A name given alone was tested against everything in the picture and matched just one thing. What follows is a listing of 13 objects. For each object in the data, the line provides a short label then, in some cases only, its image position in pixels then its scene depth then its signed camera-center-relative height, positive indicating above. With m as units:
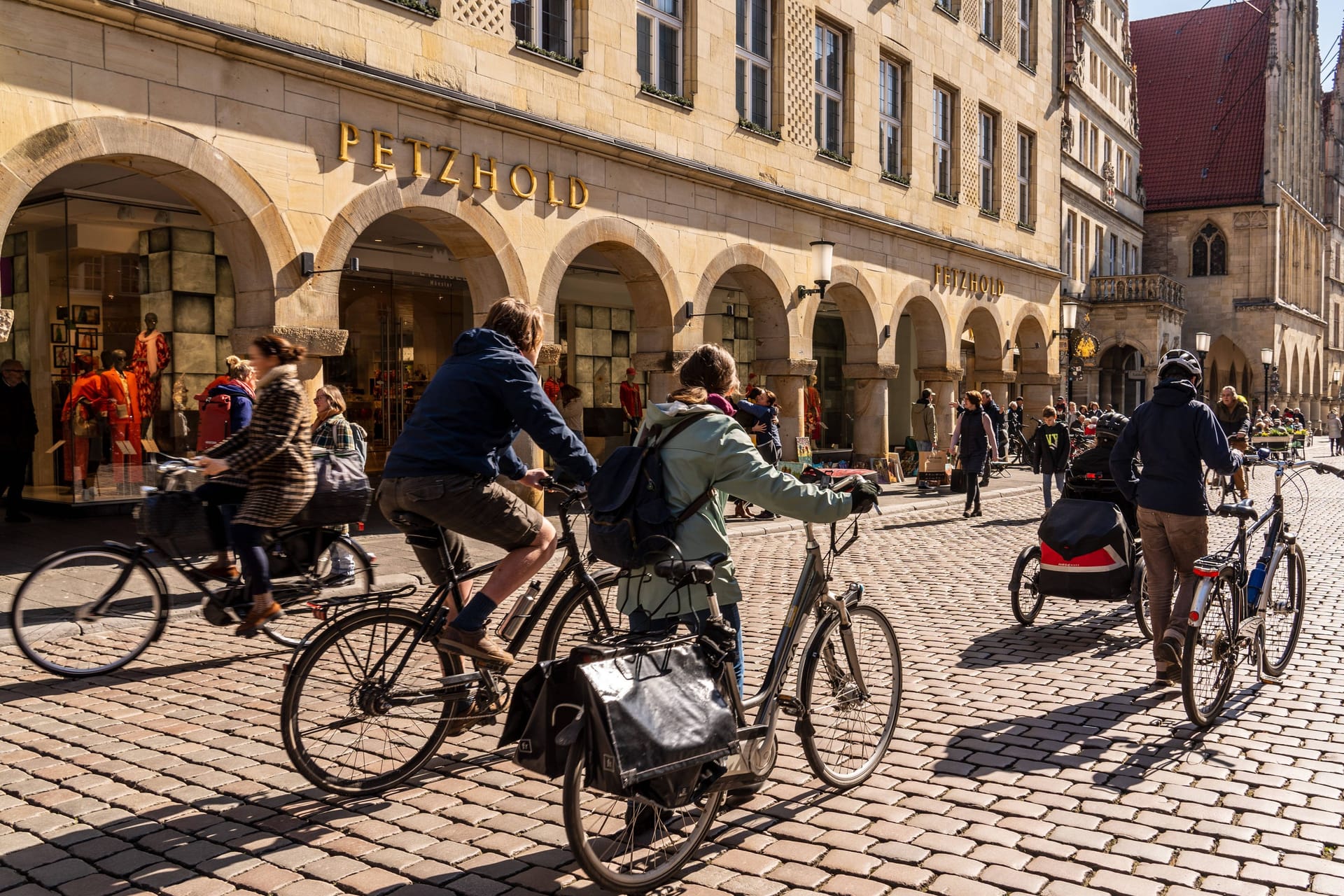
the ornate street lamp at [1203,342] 34.31 +2.43
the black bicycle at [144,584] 6.50 -0.87
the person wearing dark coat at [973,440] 16.17 -0.20
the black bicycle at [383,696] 4.27 -1.00
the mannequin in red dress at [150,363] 14.60 +0.82
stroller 7.82 -0.88
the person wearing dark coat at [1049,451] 15.72 -0.33
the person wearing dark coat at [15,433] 13.06 -0.05
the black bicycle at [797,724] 3.53 -1.07
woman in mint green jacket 3.87 -0.21
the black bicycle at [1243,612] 5.48 -0.95
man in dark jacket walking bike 6.12 -0.27
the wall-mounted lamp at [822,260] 18.20 +2.55
